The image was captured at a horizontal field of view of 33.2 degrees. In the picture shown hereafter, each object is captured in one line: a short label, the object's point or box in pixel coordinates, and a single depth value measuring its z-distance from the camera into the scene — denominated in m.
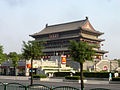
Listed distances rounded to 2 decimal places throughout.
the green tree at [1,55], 44.59
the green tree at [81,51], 20.89
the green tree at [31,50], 25.97
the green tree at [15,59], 59.59
